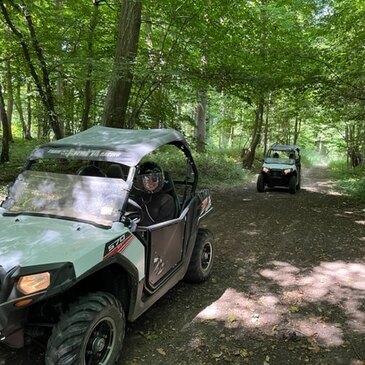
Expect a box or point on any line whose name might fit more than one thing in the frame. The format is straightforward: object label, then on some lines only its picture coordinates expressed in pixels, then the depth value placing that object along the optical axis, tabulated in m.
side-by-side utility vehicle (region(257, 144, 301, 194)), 12.97
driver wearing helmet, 4.18
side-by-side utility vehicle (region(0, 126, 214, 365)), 2.63
